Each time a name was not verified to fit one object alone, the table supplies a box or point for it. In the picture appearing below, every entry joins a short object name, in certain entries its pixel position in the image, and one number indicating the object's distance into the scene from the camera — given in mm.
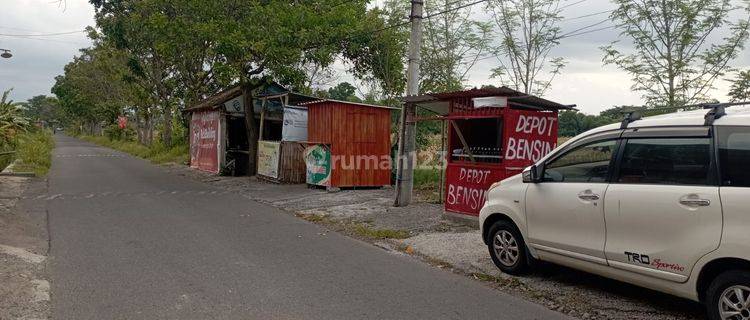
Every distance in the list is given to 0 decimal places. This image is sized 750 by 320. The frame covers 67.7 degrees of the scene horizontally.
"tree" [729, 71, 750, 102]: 10548
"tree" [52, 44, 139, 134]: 34438
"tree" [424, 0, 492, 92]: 15492
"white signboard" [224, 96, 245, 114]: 20528
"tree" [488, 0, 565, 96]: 13227
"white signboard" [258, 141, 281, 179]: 16891
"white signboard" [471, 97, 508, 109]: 8781
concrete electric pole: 11695
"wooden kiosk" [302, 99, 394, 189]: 14625
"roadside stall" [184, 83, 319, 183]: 16656
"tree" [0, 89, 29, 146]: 13688
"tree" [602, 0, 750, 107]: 10969
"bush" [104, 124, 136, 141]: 53281
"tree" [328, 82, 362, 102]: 33066
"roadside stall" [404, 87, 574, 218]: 8977
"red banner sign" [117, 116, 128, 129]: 51525
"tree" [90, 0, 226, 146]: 16984
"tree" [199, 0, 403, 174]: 15734
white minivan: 4301
